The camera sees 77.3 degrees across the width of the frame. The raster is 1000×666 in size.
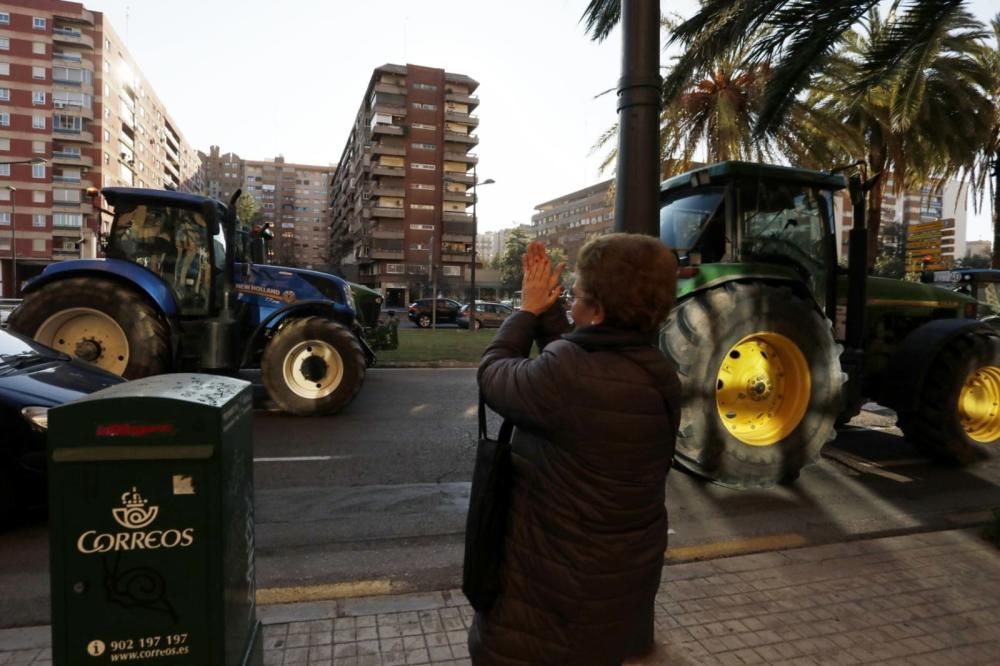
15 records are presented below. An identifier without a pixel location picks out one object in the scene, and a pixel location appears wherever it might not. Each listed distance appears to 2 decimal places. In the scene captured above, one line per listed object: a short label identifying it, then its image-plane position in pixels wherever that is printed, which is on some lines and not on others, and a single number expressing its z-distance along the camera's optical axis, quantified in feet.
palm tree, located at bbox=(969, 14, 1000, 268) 40.27
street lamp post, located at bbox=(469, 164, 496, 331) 85.85
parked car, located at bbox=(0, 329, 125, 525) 12.91
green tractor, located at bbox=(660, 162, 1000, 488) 15.31
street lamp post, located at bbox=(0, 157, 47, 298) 149.57
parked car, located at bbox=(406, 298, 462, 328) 99.50
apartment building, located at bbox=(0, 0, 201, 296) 169.37
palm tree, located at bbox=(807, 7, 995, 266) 18.43
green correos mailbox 5.65
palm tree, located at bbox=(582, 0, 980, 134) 16.08
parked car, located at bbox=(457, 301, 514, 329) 99.55
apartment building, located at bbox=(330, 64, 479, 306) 205.46
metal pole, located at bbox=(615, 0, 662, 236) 9.32
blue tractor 23.98
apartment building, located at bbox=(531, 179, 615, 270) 332.39
